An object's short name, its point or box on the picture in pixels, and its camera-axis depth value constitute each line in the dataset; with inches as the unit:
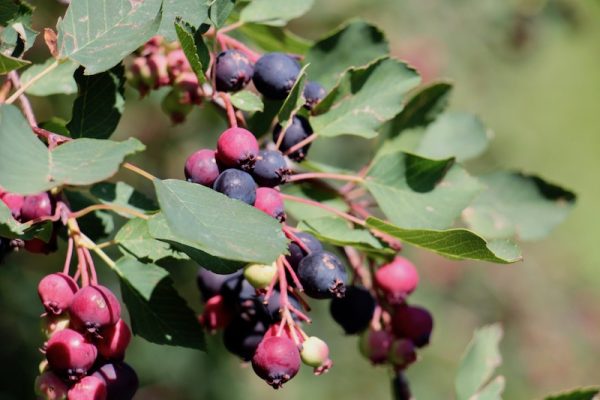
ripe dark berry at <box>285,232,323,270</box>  18.5
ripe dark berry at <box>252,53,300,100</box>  19.0
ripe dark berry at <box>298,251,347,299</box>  18.0
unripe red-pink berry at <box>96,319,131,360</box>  17.8
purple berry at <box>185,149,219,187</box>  18.0
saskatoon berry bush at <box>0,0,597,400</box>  17.3
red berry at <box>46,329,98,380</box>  17.4
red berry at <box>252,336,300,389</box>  17.7
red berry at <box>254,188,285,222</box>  18.0
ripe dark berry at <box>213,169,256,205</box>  17.6
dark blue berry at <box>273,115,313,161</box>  19.2
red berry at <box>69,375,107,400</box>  17.5
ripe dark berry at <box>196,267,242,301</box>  19.7
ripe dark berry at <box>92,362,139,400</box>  17.7
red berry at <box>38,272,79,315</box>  17.6
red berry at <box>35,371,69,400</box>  17.7
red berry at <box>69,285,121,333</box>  17.4
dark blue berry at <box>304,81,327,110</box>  19.5
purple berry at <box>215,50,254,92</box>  18.7
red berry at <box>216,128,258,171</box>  17.9
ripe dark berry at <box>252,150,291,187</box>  18.2
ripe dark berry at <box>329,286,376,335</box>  20.1
